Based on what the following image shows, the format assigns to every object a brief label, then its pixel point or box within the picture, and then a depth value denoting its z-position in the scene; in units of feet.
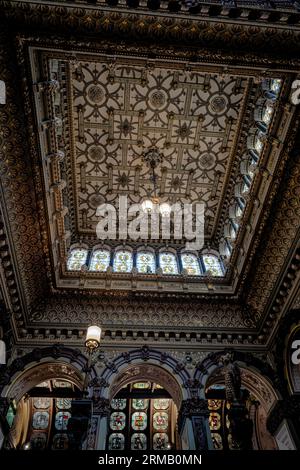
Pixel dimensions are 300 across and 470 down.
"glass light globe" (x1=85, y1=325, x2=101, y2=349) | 19.52
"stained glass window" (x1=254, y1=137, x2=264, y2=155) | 36.11
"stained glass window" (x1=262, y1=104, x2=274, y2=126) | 33.16
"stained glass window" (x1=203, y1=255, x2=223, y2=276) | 45.33
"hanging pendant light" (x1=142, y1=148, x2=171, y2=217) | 42.42
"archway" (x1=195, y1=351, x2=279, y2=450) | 34.76
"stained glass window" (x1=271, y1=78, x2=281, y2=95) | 31.37
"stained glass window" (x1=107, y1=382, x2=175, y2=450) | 42.27
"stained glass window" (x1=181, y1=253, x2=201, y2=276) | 44.88
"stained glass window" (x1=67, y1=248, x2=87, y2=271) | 43.78
